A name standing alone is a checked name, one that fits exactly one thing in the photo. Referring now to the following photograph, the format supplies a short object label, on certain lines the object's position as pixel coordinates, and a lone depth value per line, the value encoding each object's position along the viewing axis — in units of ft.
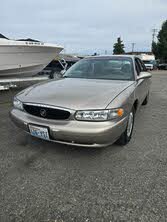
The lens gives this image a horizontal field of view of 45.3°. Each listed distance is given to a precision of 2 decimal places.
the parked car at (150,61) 103.71
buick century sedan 8.01
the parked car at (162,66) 118.58
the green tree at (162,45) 138.31
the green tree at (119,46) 190.70
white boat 21.50
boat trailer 20.83
